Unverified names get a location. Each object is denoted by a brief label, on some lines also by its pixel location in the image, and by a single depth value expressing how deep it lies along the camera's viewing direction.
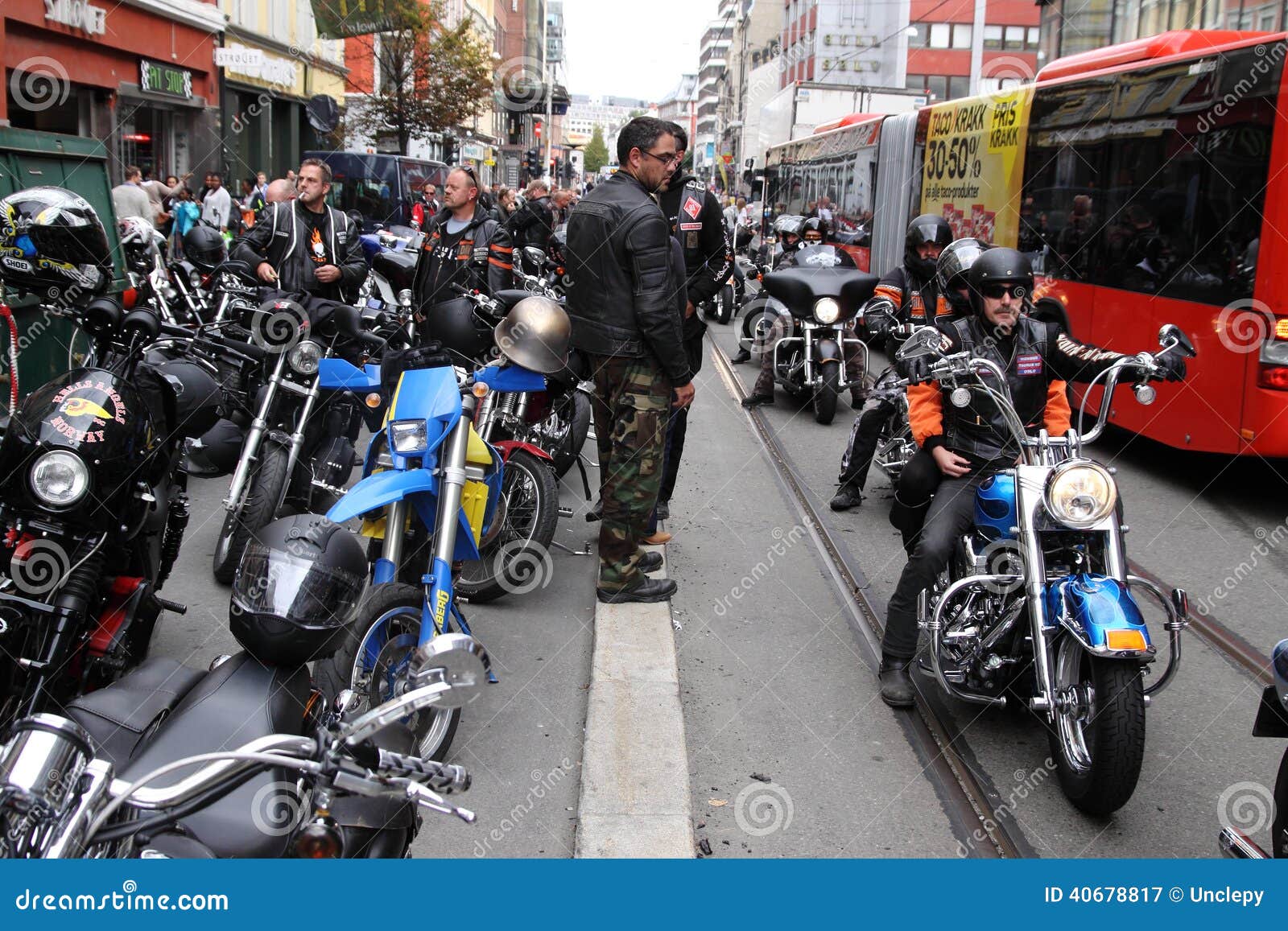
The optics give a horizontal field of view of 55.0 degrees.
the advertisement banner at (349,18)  27.84
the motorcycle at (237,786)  1.73
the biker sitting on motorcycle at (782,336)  11.22
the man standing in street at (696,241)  7.09
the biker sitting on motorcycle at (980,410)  4.53
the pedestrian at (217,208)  18.70
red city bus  8.09
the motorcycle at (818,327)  10.78
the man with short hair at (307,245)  7.23
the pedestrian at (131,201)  13.90
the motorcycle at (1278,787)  2.77
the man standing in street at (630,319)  5.23
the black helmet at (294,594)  2.63
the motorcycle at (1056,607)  3.70
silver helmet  4.82
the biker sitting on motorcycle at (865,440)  7.64
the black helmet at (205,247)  7.87
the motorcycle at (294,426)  5.69
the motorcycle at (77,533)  3.62
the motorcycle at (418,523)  3.81
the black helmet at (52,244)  4.54
